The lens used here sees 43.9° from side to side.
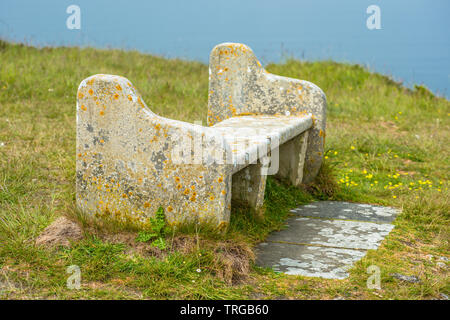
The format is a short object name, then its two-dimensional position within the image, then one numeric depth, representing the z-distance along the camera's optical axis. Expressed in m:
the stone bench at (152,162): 3.77
